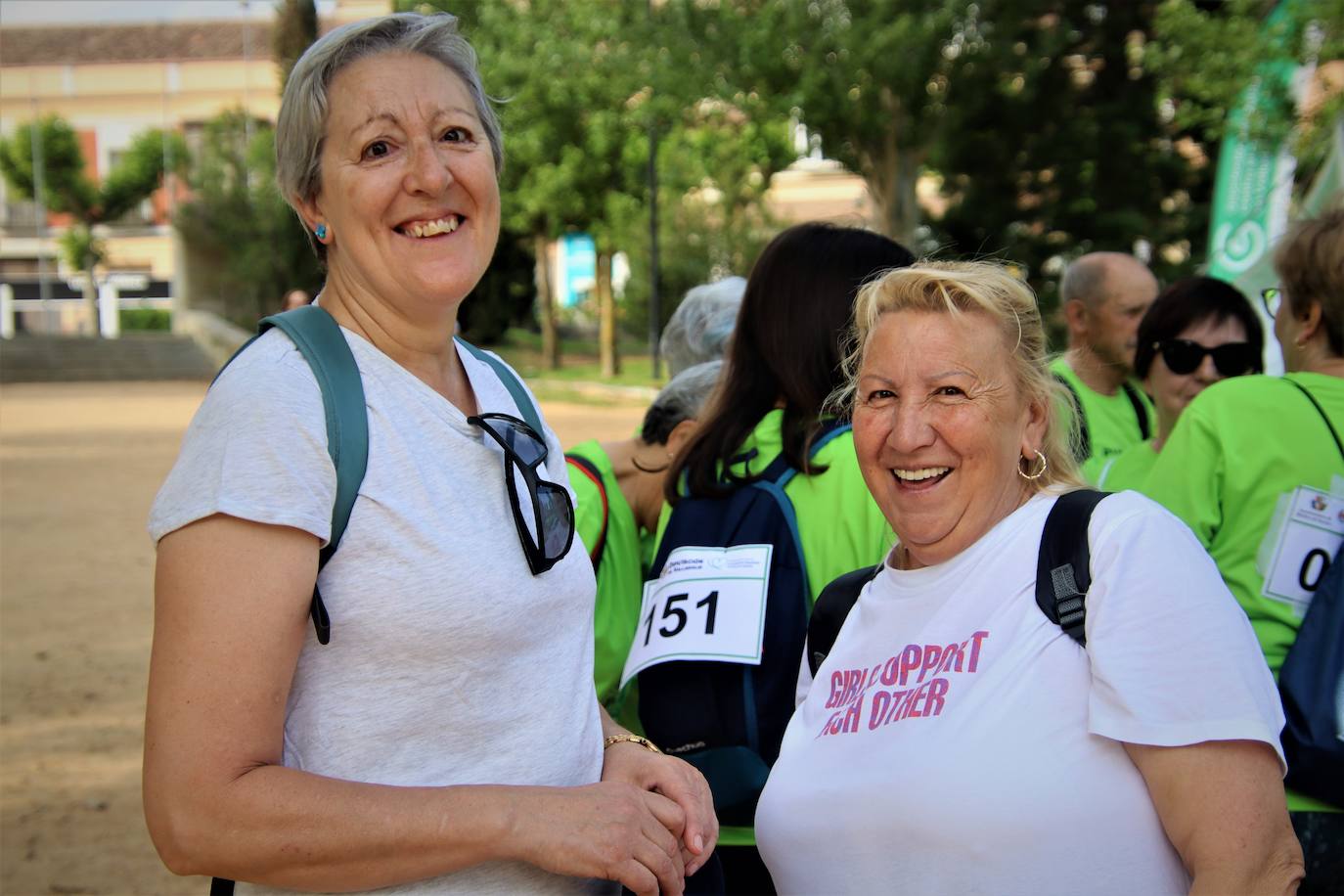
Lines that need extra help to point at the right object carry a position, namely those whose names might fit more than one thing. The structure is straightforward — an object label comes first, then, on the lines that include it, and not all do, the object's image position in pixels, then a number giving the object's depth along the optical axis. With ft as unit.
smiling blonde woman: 5.72
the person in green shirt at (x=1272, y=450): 9.23
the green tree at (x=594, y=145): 94.27
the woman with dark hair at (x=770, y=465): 8.78
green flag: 28.81
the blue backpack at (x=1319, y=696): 8.10
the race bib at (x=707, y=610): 8.60
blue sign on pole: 170.91
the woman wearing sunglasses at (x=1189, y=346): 13.91
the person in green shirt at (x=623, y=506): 10.03
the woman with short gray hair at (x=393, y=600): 5.07
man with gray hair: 16.26
